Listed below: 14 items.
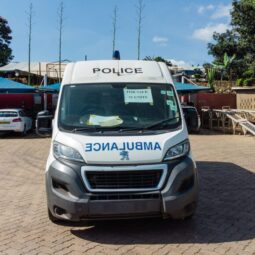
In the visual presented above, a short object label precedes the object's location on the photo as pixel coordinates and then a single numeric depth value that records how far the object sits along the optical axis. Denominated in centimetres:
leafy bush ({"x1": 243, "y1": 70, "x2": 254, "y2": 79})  2231
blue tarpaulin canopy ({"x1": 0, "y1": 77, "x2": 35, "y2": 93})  1454
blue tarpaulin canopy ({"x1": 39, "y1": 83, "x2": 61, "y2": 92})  1413
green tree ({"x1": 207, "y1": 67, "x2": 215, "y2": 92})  2212
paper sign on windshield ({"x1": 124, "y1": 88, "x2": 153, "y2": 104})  394
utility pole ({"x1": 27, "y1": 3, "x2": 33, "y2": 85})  2517
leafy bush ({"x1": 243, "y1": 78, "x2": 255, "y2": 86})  2021
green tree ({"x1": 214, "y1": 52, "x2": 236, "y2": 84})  2315
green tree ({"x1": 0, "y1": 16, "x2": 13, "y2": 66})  3348
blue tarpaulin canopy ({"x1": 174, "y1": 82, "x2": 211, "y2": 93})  1402
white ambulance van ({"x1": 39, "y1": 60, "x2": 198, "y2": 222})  330
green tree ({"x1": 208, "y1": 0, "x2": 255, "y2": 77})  1836
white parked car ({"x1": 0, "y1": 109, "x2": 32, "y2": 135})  1230
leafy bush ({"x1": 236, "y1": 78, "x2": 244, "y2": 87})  2059
